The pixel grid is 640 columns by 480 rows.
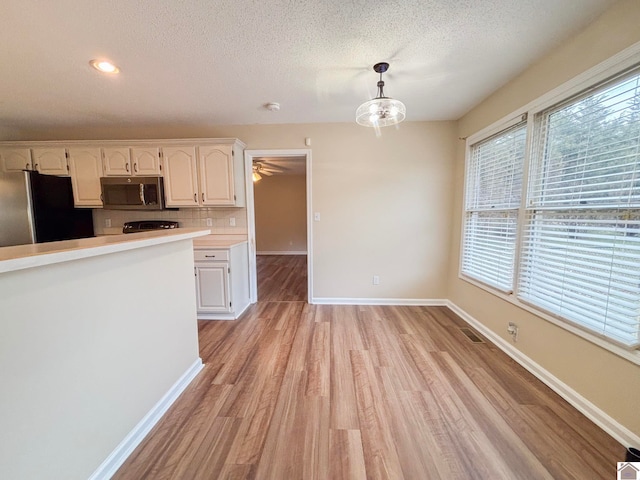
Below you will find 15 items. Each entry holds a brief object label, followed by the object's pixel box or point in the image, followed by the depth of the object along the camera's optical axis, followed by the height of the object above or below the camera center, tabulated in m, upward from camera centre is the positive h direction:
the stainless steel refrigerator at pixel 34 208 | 2.75 +0.06
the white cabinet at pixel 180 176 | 3.05 +0.46
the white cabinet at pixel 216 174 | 3.01 +0.48
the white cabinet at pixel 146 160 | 3.06 +0.66
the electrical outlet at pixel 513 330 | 2.09 -1.03
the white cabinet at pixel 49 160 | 3.07 +0.67
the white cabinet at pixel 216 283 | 2.86 -0.83
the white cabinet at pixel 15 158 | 3.07 +0.70
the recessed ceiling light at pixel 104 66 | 1.86 +1.15
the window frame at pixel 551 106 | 1.33 +0.78
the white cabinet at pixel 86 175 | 3.09 +0.49
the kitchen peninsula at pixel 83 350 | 0.82 -0.60
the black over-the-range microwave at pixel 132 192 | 3.09 +0.27
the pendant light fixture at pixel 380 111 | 1.80 +0.77
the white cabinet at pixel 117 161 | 3.08 +0.66
